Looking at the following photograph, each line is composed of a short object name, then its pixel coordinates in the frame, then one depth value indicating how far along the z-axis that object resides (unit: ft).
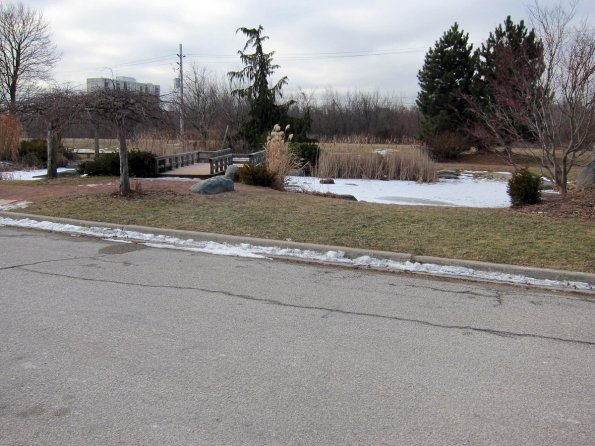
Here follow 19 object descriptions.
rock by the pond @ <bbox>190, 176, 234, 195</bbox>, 43.98
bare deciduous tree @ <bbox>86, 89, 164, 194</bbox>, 37.83
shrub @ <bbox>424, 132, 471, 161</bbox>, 109.09
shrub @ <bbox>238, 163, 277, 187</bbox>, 51.37
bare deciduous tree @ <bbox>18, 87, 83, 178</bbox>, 37.55
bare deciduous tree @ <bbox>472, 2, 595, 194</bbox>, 39.86
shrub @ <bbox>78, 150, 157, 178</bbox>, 59.72
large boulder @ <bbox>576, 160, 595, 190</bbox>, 47.78
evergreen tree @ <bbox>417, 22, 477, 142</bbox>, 114.11
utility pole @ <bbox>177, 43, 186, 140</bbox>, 123.81
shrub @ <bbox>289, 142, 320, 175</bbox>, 77.05
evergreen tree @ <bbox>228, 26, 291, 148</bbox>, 107.76
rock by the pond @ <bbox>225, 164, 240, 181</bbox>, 54.86
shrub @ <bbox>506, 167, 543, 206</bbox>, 39.78
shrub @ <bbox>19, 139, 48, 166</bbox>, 80.89
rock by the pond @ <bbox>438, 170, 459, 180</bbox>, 78.64
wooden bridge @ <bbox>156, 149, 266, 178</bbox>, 64.13
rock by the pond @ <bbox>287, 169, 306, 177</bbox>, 73.36
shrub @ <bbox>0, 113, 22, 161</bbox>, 77.92
